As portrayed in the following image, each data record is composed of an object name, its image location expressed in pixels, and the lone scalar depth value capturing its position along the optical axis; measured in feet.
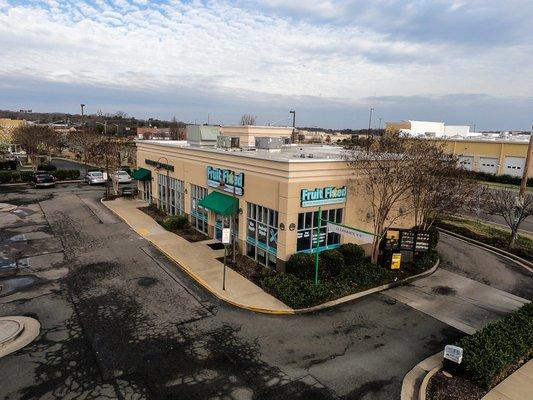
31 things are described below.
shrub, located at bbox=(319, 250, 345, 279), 57.16
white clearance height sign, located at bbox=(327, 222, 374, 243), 48.37
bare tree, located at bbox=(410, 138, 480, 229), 60.49
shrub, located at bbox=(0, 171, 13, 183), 140.19
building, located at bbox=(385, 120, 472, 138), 266.73
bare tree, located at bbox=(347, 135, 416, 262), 59.57
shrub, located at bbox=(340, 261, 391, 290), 55.98
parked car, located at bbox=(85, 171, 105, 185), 146.10
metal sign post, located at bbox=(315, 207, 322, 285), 52.44
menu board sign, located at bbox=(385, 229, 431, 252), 62.23
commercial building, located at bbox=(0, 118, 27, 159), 253.83
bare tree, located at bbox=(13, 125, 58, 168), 184.24
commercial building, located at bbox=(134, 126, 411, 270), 56.75
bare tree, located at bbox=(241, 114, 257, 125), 354.35
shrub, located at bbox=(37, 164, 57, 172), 162.50
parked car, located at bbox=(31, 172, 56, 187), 137.08
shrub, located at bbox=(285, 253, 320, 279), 54.60
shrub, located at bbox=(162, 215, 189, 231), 82.58
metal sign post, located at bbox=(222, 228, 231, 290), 51.77
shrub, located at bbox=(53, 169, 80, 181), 150.51
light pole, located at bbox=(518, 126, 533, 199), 75.00
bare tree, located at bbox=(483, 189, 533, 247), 72.79
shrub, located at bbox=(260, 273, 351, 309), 49.43
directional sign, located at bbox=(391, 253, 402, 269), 60.54
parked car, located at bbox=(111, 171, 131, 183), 146.61
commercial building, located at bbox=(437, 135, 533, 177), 163.53
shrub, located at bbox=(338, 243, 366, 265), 60.95
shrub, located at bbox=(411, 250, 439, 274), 63.46
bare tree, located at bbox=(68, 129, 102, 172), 200.44
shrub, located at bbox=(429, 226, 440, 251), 69.72
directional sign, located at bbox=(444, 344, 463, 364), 35.06
